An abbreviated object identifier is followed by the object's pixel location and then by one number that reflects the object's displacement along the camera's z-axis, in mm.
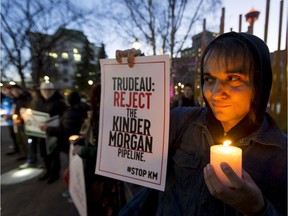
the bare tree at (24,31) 9602
